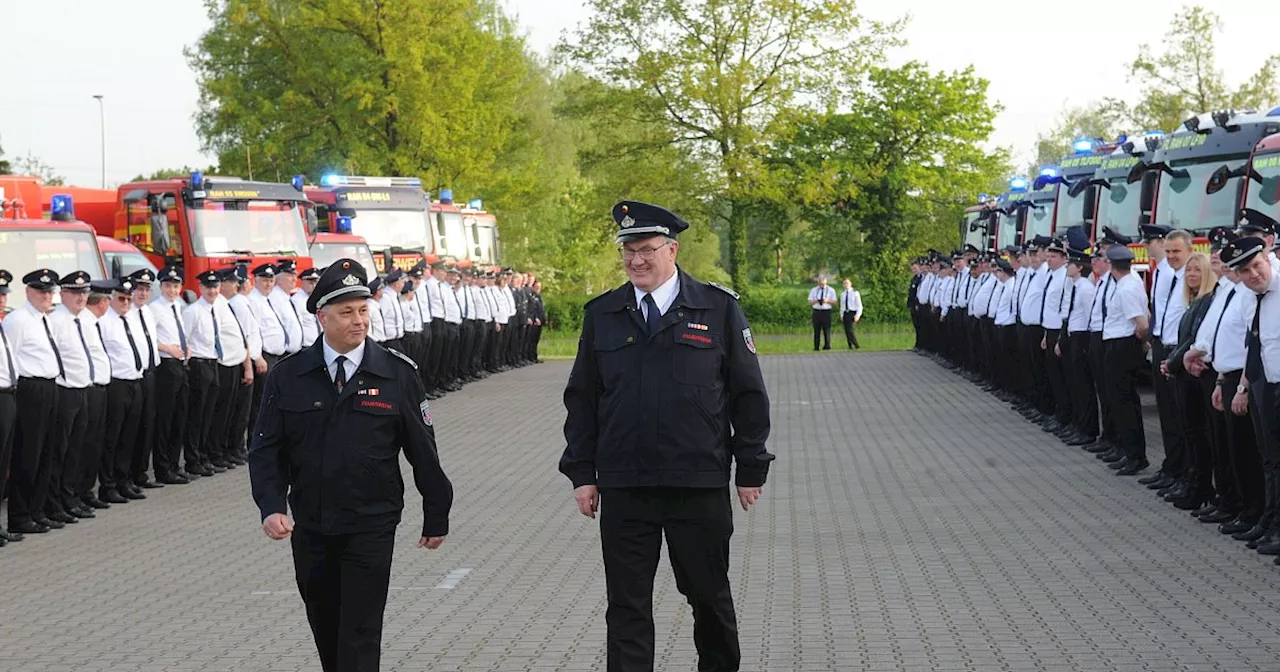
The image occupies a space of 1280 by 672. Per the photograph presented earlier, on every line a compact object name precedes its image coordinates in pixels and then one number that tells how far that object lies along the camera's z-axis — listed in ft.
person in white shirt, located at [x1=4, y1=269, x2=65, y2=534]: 41.68
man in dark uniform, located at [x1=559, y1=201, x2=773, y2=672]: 20.80
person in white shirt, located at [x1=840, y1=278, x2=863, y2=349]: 139.64
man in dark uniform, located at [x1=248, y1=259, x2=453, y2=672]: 19.99
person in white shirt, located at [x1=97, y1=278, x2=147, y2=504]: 46.65
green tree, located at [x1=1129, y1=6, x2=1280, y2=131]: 174.50
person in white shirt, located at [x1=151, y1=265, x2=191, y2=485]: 51.80
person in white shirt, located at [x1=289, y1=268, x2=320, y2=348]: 61.87
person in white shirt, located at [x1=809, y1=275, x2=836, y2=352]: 136.26
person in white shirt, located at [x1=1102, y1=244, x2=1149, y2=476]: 49.47
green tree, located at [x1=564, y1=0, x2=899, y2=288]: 176.76
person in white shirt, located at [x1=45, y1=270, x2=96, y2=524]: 43.14
